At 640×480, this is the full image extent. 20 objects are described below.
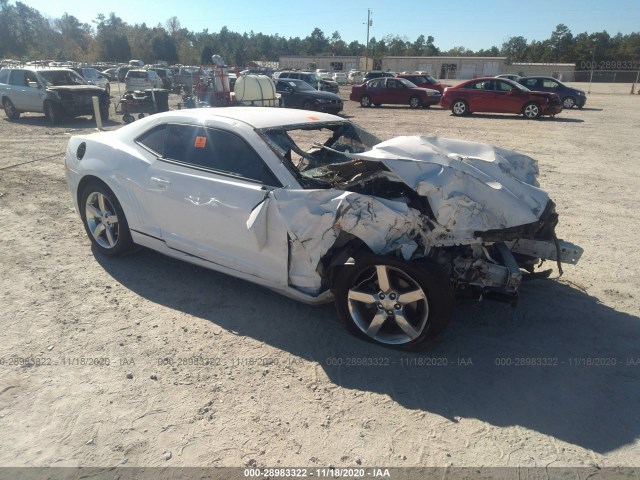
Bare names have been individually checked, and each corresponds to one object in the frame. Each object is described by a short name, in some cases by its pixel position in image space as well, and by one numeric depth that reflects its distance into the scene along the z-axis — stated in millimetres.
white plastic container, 15156
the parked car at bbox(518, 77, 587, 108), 21297
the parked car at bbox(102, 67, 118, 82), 43781
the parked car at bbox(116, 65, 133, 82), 41147
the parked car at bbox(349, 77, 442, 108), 22578
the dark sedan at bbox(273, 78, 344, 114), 18344
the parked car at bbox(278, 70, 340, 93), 25734
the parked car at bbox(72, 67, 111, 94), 26522
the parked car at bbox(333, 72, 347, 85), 50381
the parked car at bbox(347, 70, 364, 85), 50000
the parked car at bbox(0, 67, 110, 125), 14531
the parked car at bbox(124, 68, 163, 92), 25844
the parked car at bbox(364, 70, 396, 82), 36738
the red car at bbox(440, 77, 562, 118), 17922
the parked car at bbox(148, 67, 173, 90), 29275
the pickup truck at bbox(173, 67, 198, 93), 23481
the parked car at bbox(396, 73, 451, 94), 25203
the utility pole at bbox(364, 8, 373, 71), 79500
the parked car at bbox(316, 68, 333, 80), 47656
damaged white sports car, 3145
